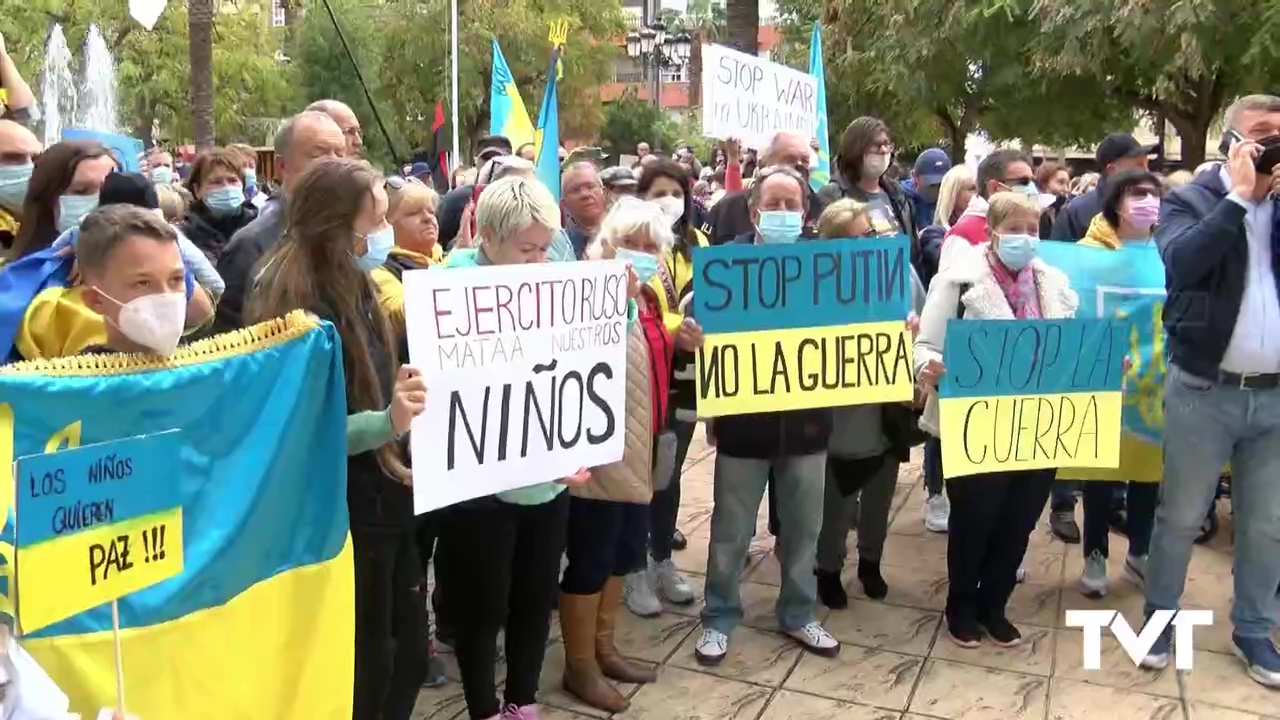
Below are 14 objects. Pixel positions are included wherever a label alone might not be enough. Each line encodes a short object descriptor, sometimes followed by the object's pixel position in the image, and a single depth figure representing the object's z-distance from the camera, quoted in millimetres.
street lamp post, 28500
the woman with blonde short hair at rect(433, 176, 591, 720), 3363
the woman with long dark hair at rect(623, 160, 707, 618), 4707
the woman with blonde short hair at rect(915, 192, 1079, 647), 4480
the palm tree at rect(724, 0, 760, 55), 13656
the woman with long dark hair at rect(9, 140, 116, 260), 3629
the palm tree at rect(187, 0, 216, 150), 17844
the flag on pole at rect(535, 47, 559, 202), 5480
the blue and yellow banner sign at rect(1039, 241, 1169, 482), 4973
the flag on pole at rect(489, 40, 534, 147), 8023
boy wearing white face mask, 2479
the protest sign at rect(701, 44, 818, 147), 5820
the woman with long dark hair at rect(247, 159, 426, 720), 2869
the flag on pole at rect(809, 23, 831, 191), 6426
